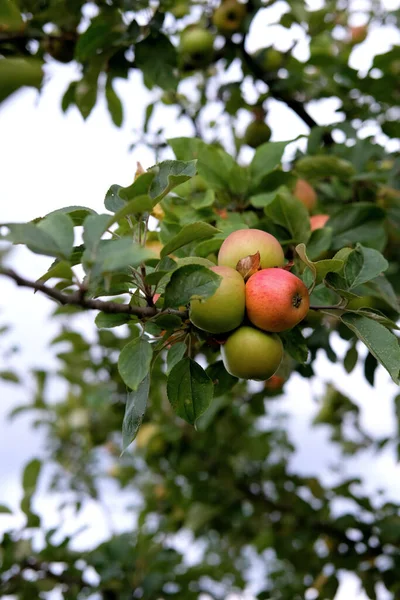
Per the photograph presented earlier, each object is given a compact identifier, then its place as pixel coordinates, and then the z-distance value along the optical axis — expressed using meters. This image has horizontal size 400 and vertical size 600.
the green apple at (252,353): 0.81
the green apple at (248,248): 0.88
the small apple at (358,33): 2.58
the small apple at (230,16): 1.82
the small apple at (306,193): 1.49
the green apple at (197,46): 1.95
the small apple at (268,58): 1.78
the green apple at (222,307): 0.78
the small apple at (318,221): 1.35
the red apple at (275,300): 0.78
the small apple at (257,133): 1.84
